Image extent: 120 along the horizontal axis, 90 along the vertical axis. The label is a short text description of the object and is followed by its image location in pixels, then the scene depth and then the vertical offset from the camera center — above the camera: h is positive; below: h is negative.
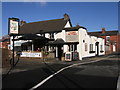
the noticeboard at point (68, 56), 13.36 -1.41
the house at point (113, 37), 36.17 +2.90
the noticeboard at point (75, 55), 13.85 -1.37
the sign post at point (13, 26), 9.41 +1.78
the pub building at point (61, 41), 15.03 +0.70
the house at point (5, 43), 25.75 +0.69
